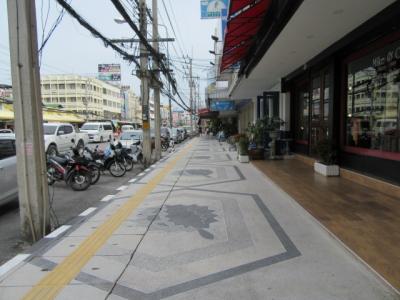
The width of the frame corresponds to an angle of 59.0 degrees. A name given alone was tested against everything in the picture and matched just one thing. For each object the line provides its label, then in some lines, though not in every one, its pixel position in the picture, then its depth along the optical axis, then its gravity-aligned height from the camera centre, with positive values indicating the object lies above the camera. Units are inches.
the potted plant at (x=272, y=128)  563.3 -10.1
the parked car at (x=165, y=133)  1007.2 -28.7
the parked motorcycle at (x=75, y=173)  354.3 -48.3
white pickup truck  642.3 -22.7
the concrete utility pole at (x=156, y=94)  639.9 +57.0
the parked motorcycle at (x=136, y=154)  540.2 -46.1
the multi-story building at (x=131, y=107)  3486.2 +187.6
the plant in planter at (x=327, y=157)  357.7 -37.4
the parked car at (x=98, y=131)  1166.7 -22.7
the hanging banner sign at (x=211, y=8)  566.3 +184.6
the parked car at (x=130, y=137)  709.0 -26.1
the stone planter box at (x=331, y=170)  357.7 -50.0
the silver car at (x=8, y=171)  260.1 -33.3
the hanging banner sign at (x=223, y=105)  1130.0 +56.2
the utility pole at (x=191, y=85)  1756.9 +214.1
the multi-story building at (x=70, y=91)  2674.7 +262.7
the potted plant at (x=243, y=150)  540.7 -43.2
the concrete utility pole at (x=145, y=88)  555.5 +58.5
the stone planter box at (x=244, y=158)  539.5 -55.5
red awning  299.1 +101.6
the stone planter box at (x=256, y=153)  550.9 -48.6
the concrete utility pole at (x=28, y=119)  190.7 +4.0
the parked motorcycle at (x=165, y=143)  920.2 -51.9
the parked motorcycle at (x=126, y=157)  469.4 -44.5
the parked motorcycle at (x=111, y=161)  448.8 -46.7
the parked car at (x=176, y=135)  1294.8 -44.7
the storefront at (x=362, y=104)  274.2 +15.4
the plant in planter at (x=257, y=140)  551.5 -29.2
